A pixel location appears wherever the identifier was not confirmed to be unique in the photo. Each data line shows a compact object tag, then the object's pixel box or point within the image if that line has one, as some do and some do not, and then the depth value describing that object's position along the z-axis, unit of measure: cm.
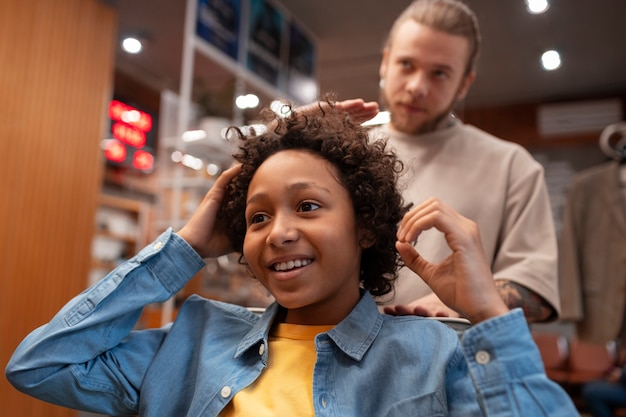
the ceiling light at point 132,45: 535
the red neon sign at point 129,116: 600
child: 92
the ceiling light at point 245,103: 406
